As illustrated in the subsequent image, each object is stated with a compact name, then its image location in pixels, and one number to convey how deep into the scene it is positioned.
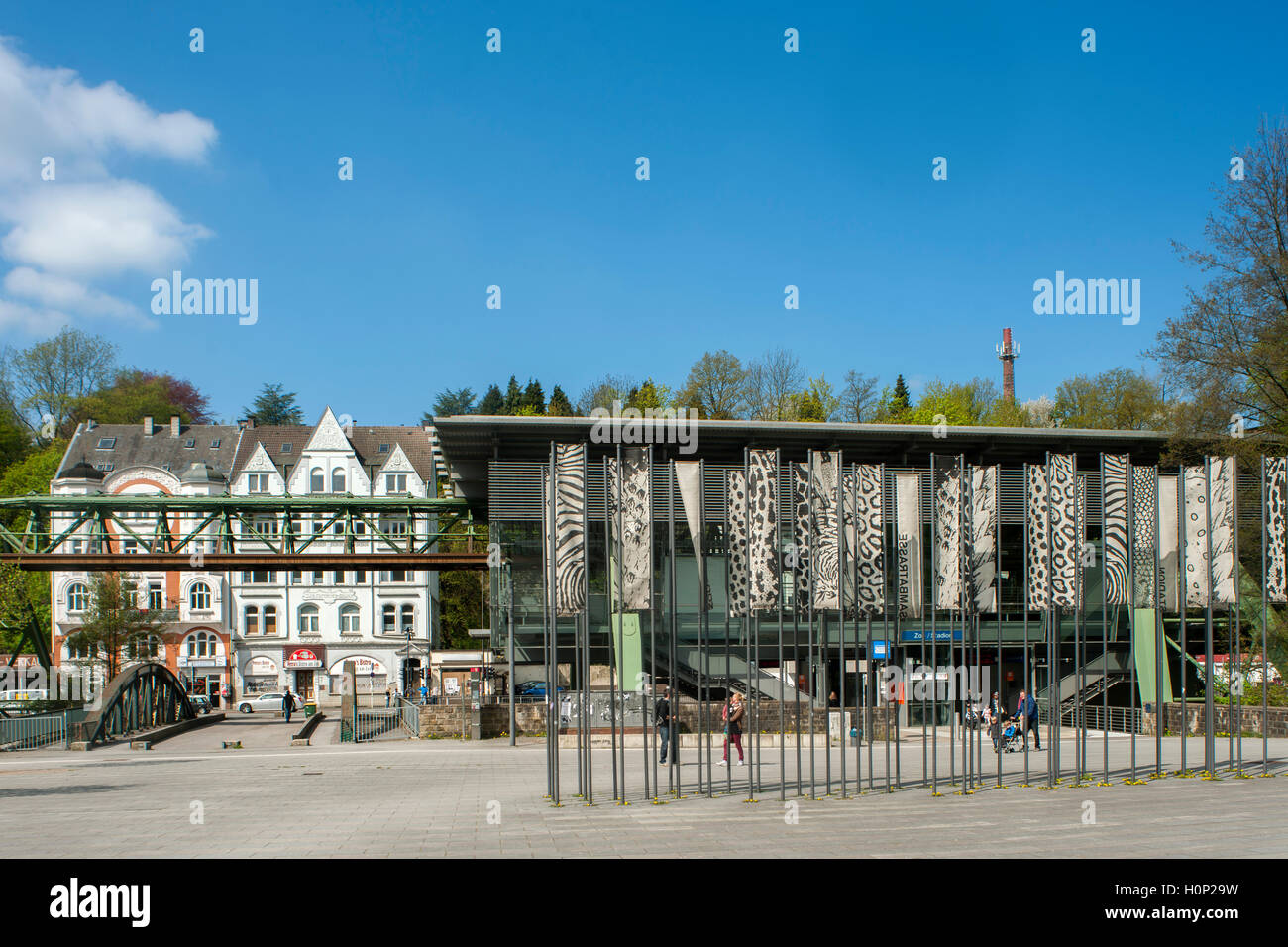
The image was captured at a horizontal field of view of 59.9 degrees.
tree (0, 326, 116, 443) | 88.00
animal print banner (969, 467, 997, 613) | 18.73
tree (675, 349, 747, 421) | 78.31
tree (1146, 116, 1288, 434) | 34.69
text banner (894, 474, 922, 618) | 18.55
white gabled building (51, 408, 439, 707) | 71.56
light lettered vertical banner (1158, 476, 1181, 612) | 19.84
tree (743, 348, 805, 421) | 76.94
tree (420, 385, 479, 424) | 100.06
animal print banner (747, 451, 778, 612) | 17.73
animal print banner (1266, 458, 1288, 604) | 19.86
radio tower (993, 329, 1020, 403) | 91.25
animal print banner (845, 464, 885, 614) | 18.28
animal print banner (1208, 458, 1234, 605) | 19.59
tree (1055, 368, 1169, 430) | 72.44
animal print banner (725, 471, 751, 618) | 17.88
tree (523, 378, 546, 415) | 94.06
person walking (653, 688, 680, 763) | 23.31
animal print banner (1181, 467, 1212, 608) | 19.67
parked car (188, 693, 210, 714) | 55.01
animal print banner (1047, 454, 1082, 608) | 19.06
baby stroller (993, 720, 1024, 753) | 30.31
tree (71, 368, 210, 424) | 87.12
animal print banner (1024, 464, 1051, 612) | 19.09
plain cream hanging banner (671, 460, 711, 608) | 17.14
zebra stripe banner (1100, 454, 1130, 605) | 19.48
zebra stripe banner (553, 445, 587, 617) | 17.33
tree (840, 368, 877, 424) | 78.56
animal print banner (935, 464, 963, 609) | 18.67
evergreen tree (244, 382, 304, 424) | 101.38
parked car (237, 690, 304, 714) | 66.94
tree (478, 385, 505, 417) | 96.56
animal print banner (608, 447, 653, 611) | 17.20
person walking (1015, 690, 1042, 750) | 26.27
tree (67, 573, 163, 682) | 59.62
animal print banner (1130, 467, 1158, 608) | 19.89
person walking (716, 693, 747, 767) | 22.85
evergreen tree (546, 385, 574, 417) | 87.42
